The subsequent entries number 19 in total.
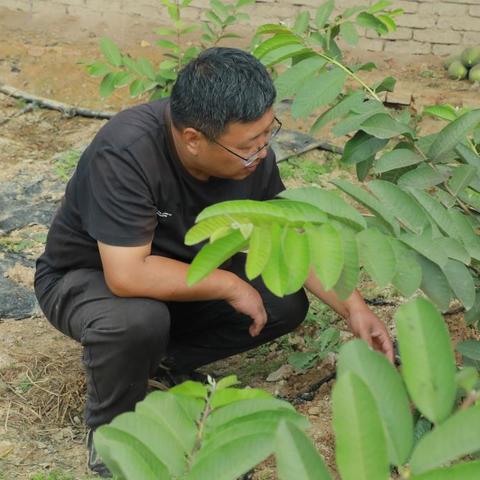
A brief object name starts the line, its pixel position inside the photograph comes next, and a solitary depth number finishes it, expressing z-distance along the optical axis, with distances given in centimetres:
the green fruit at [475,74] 611
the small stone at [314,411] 288
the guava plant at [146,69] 378
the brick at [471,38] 644
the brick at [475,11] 634
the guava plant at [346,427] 99
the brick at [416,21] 643
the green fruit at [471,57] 621
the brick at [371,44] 655
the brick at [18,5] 681
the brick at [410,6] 639
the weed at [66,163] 461
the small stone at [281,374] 316
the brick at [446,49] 652
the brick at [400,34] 650
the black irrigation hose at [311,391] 297
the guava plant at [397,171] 160
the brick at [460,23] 639
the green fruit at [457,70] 618
